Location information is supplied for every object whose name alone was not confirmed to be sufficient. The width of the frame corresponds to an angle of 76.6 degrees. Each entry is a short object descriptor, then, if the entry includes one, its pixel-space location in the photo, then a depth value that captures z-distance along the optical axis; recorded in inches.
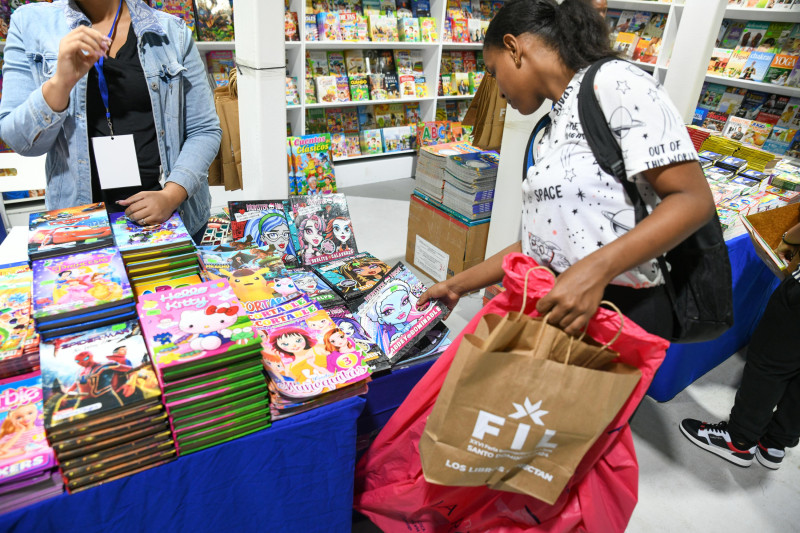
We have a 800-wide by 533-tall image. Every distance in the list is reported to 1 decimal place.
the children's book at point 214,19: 151.3
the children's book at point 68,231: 47.6
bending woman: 36.1
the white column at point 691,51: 130.1
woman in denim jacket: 49.9
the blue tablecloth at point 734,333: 91.7
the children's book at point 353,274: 68.6
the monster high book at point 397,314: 57.9
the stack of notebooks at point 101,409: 34.9
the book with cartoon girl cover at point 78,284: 41.0
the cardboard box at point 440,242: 124.8
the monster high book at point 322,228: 75.7
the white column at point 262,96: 87.4
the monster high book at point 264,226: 70.6
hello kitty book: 38.1
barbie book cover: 33.9
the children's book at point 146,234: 49.1
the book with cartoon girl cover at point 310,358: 44.9
